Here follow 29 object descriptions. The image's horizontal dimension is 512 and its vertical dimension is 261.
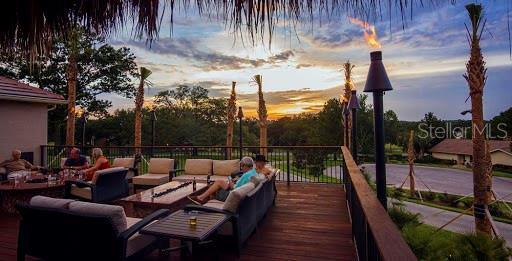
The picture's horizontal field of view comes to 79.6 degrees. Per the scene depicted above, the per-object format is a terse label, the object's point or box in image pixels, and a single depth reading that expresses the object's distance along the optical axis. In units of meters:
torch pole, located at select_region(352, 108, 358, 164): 6.17
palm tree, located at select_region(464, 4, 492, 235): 9.00
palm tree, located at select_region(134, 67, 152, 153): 14.82
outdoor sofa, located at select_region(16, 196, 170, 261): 2.44
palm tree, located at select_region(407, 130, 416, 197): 19.13
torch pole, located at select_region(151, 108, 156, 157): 12.76
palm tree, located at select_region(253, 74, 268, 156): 17.97
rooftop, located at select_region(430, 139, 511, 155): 32.35
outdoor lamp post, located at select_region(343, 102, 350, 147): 8.52
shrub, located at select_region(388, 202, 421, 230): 5.90
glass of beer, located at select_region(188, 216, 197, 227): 2.75
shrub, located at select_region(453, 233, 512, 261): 4.57
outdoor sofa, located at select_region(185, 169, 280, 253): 3.11
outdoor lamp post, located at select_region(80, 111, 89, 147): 11.68
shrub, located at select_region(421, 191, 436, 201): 21.81
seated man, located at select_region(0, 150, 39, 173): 6.22
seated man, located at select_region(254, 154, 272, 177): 4.79
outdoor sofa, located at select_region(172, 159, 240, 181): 6.35
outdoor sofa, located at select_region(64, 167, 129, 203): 4.80
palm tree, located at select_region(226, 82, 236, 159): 18.48
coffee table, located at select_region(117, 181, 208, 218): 4.00
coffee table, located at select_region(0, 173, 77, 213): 4.65
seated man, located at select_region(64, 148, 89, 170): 6.59
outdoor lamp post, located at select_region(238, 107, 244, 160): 13.87
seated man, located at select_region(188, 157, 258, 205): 4.32
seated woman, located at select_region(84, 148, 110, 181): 5.62
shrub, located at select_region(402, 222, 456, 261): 4.46
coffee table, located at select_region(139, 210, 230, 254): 2.57
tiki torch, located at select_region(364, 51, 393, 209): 2.45
